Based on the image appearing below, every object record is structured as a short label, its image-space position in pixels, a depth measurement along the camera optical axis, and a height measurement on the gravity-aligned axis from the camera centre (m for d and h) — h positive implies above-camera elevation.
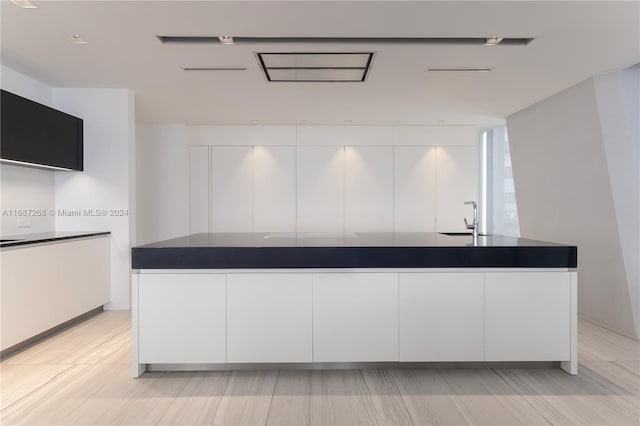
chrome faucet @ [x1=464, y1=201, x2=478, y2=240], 3.11 -0.13
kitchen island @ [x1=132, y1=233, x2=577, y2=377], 2.47 -0.60
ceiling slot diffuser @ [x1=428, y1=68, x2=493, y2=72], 3.55 +1.30
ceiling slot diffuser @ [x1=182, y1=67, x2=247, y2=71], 3.50 +1.29
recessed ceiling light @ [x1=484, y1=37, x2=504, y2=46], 2.92 +1.29
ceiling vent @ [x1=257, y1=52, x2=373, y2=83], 3.20 +1.28
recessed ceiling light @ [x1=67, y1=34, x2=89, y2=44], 2.87 +1.30
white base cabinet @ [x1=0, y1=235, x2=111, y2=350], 2.90 -0.63
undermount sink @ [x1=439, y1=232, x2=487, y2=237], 3.19 -0.21
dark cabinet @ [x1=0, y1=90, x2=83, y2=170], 3.18 +0.70
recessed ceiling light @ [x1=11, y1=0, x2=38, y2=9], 2.38 +1.29
